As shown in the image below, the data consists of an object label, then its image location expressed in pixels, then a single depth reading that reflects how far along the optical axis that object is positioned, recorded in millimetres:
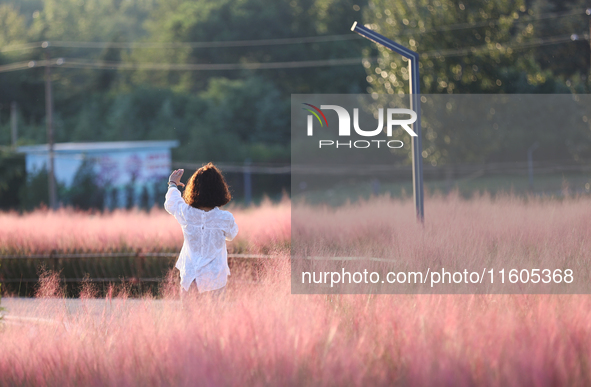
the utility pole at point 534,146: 31875
